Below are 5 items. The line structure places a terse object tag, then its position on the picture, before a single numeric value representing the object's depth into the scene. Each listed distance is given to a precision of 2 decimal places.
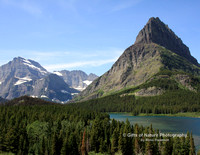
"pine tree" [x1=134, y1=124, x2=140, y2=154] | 102.39
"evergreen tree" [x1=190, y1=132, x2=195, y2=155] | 91.74
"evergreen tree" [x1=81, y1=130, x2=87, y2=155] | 103.63
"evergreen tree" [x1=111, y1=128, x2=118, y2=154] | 107.12
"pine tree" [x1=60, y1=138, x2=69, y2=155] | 99.43
